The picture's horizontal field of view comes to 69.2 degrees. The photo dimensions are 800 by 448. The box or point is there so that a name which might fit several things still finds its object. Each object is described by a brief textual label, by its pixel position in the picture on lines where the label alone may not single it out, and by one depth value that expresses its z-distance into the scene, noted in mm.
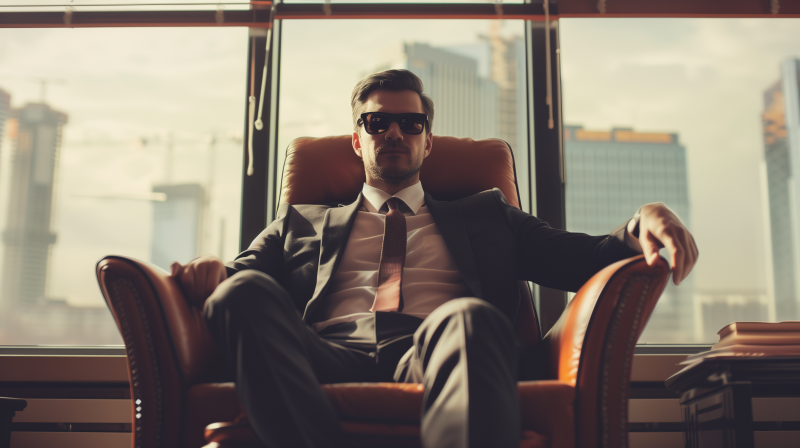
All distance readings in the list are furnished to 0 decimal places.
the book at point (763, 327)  1399
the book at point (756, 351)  1339
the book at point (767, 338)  1374
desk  1273
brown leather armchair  1021
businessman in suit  889
